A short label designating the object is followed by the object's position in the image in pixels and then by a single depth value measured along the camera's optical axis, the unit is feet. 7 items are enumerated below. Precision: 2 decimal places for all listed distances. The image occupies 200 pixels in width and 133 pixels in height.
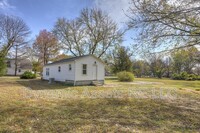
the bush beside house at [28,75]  85.05
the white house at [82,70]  49.06
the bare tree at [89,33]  78.18
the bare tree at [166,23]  19.20
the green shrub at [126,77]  73.51
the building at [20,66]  130.41
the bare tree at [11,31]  85.40
